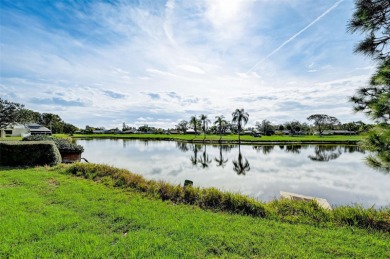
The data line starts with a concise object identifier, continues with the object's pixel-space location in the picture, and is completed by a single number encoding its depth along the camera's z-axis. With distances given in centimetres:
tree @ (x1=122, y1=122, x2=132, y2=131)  12020
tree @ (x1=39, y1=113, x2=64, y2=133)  8100
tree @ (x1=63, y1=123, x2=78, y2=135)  8584
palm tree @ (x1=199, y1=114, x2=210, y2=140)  7264
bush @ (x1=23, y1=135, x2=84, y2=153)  1330
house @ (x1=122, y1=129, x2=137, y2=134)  10818
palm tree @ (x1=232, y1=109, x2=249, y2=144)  5106
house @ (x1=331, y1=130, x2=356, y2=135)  10079
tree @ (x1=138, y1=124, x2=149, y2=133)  11498
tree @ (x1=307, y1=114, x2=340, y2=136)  9894
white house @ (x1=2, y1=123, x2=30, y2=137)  5581
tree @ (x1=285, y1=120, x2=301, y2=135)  10062
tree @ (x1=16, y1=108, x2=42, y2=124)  4047
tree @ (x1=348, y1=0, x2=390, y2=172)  384
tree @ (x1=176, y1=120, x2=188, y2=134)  11194
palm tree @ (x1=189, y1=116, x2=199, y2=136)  7369
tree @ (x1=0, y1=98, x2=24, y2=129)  3800
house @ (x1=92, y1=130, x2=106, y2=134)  10506
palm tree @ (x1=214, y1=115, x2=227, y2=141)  6406
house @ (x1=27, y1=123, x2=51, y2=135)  6062
